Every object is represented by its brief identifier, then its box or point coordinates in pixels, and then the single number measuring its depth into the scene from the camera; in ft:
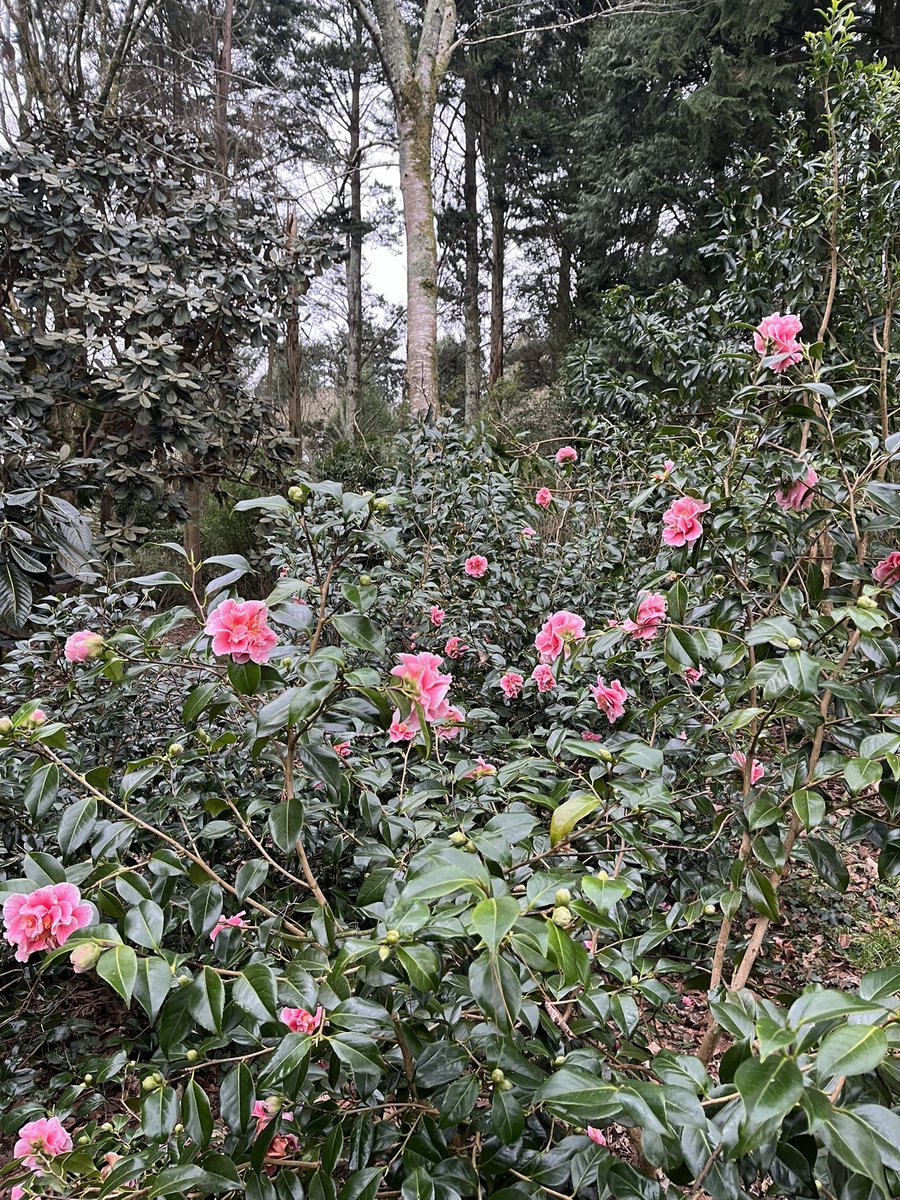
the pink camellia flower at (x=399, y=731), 2.75
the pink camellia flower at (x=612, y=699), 4.61
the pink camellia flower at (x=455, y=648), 6.85
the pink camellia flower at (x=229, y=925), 2.68
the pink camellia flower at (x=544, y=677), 5.55
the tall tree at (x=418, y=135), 14.69
